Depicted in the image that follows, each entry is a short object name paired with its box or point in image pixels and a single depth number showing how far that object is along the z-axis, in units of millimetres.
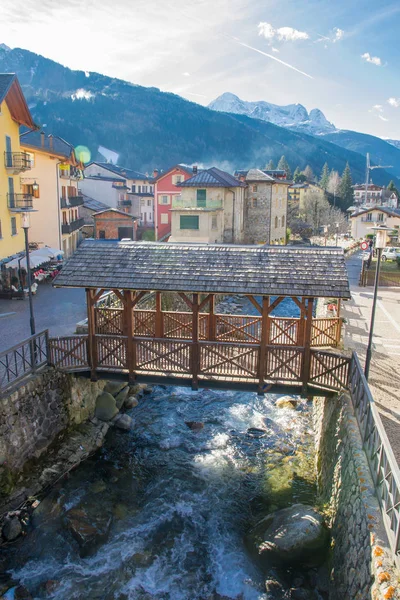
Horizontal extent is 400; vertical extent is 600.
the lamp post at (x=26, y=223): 16953
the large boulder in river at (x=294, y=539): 11297
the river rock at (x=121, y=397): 19719
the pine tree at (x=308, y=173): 133375
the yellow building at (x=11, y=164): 28477
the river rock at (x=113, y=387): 20016
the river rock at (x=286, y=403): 20116
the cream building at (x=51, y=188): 37250
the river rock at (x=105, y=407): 18406
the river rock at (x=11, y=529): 12164
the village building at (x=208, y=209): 46375
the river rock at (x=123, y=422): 18203
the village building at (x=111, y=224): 52188
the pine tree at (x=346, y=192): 103625
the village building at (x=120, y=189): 65250
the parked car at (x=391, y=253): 47681
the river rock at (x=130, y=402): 20125
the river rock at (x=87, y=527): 12188
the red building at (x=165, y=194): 60625
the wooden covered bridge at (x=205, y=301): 13781
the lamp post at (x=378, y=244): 14355
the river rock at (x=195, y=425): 18203
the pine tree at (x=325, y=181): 118700
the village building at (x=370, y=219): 71662
